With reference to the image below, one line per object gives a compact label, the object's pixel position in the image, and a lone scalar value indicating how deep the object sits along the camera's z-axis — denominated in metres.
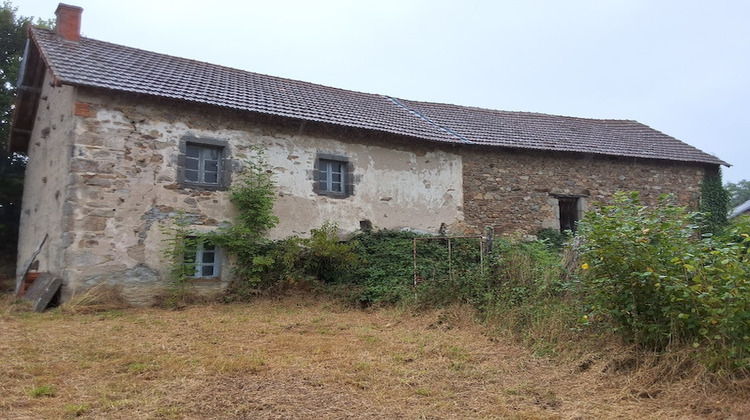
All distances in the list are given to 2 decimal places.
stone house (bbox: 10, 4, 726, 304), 8.70
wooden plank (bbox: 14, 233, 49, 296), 9.48
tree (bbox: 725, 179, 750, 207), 44.00
